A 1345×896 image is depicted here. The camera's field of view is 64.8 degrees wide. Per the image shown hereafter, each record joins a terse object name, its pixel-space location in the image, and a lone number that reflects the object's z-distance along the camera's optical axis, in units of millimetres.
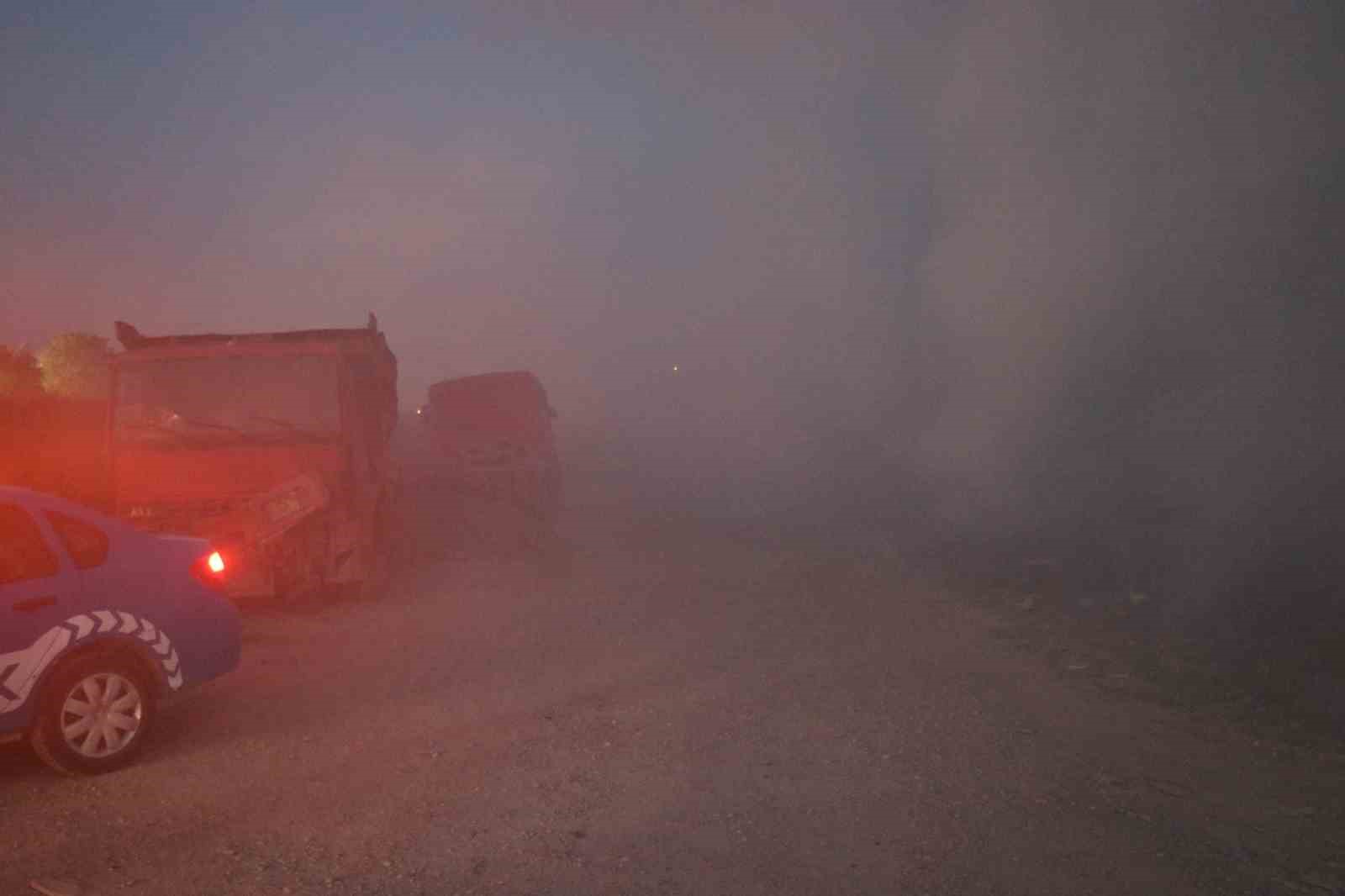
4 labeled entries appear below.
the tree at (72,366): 27641
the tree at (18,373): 23891
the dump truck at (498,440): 19984
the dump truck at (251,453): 10492
